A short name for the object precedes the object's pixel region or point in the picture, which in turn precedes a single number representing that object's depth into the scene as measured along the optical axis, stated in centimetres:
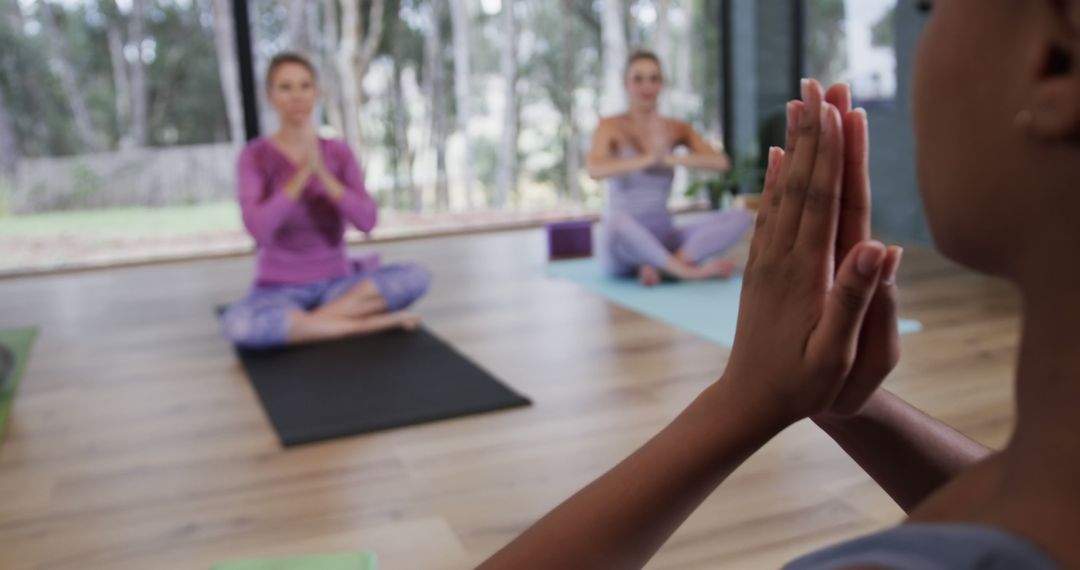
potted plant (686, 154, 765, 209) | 468
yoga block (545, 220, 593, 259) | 412
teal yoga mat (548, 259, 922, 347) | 287
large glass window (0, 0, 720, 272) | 444
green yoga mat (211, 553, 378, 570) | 154
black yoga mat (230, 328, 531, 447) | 220
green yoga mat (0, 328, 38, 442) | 244
